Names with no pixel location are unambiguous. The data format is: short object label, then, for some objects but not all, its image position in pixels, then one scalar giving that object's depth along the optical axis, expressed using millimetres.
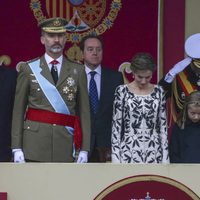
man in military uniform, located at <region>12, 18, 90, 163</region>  16875
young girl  17375
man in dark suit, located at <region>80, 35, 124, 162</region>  18016
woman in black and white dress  17000
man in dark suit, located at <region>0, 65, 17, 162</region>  16969
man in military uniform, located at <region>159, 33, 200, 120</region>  18609
